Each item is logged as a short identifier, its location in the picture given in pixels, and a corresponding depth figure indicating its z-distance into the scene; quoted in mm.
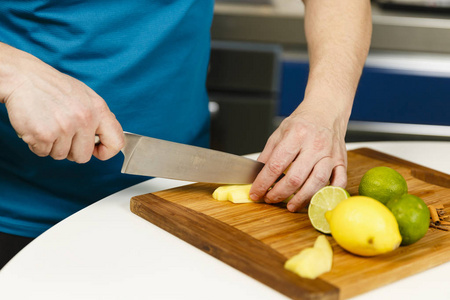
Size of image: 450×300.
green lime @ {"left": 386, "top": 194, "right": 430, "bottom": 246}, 937
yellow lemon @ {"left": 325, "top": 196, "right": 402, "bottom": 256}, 883
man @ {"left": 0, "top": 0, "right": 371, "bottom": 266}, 1141
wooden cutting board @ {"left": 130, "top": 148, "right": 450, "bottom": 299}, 853
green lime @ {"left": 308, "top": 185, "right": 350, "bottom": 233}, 1008
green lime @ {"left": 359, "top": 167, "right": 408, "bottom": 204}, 1072
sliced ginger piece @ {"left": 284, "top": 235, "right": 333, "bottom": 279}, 850
